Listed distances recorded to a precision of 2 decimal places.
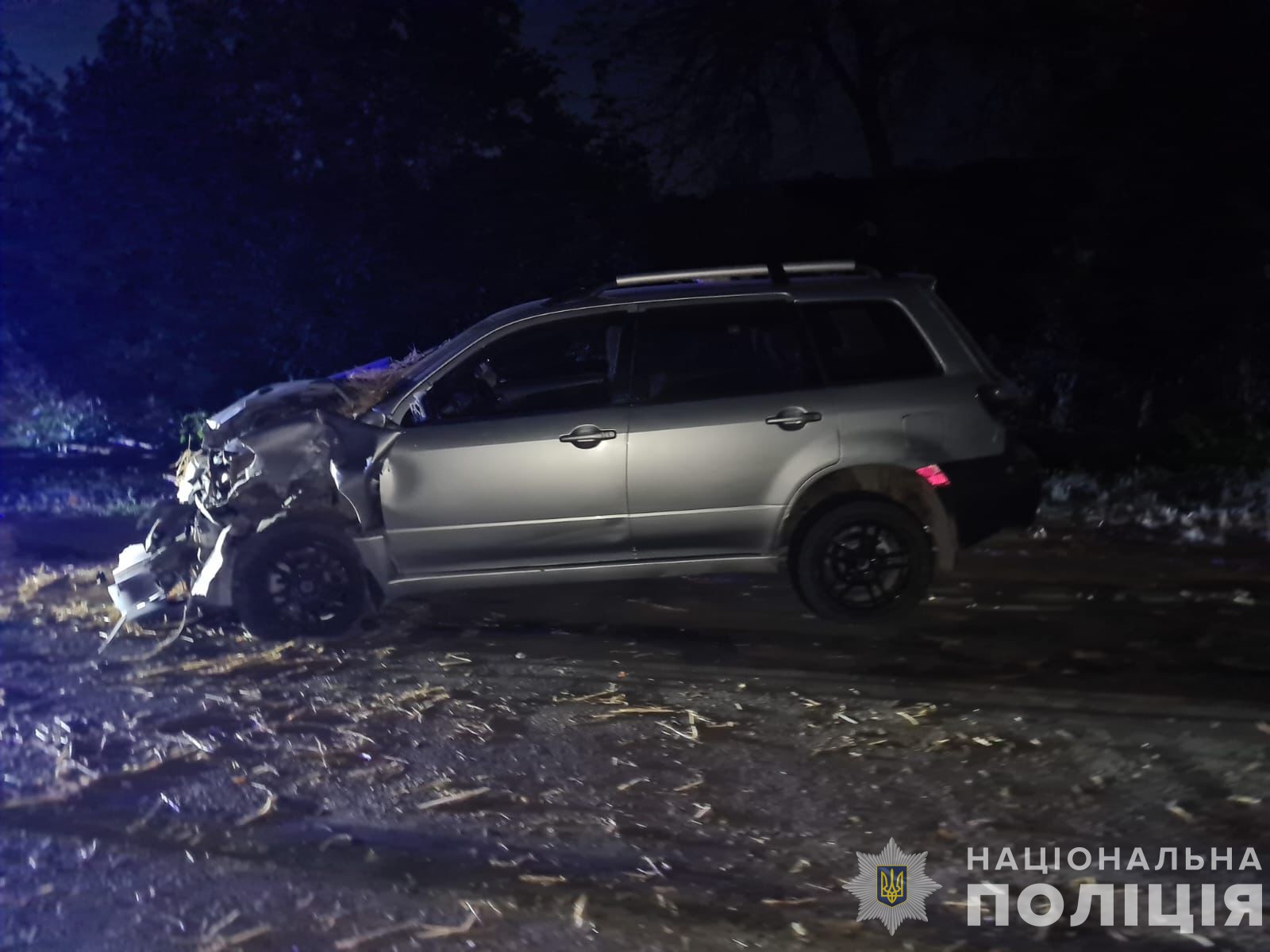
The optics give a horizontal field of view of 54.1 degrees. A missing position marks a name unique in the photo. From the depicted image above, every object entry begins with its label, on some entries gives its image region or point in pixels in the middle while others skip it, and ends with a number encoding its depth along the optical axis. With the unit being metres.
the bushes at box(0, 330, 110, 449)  16.61
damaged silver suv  6.58
